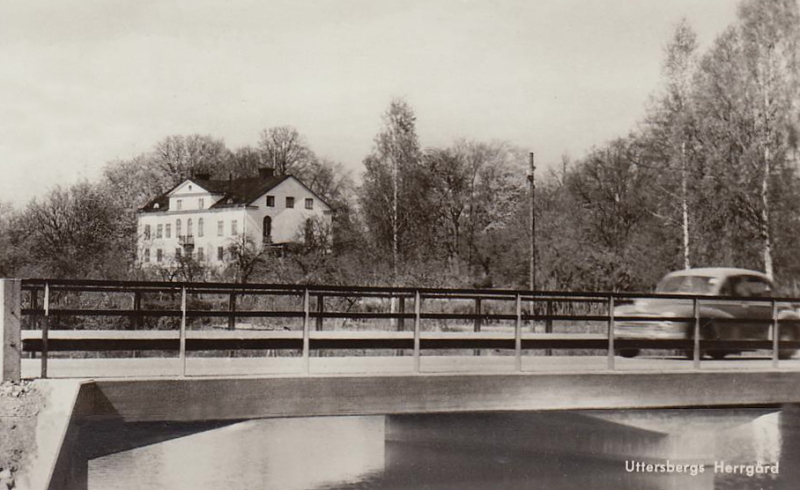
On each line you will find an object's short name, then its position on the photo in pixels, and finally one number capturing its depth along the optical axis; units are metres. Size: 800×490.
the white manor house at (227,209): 75.44
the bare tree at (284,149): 73.44
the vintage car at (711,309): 17.91
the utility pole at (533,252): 38.45
